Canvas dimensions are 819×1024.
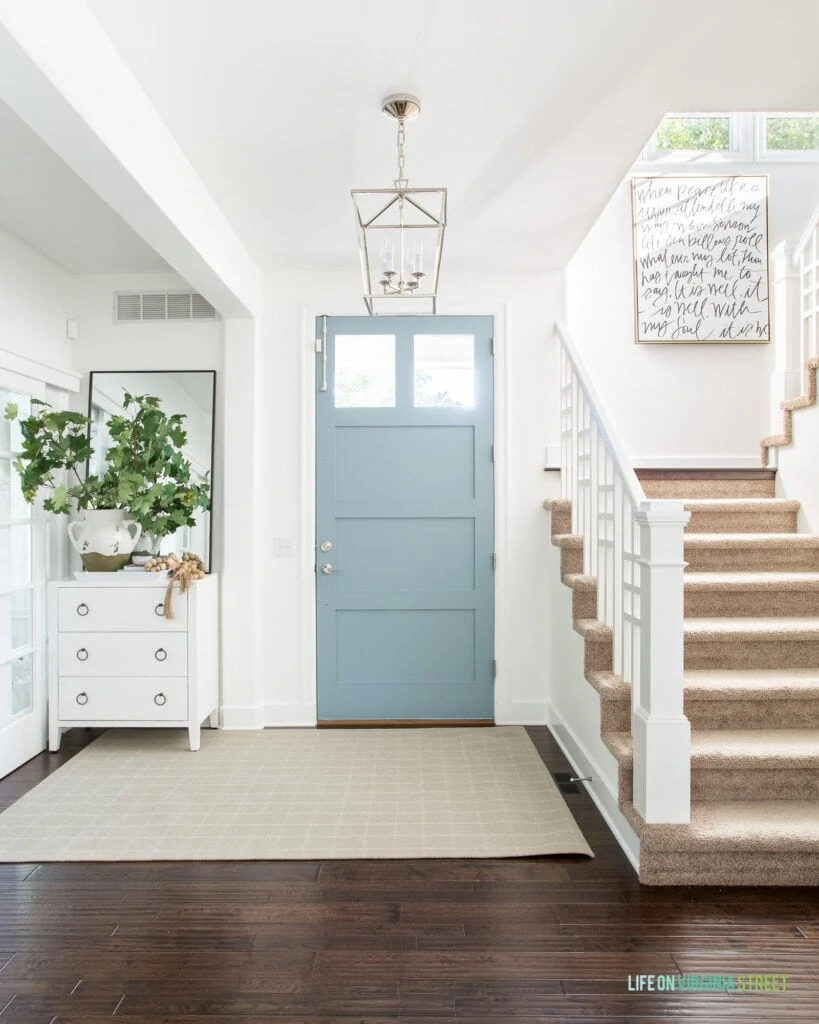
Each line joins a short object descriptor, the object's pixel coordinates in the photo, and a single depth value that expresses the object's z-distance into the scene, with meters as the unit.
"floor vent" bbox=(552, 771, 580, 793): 3.10
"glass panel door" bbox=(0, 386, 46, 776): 3.39
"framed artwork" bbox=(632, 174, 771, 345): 4.37
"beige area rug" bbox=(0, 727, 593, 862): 2.59
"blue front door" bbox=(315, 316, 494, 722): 3.99
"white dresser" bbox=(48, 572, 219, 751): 3.55
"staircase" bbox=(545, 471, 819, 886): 2.31
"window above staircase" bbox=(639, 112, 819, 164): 4.39
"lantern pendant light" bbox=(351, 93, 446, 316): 2.27
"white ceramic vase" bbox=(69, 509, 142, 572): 3.61
